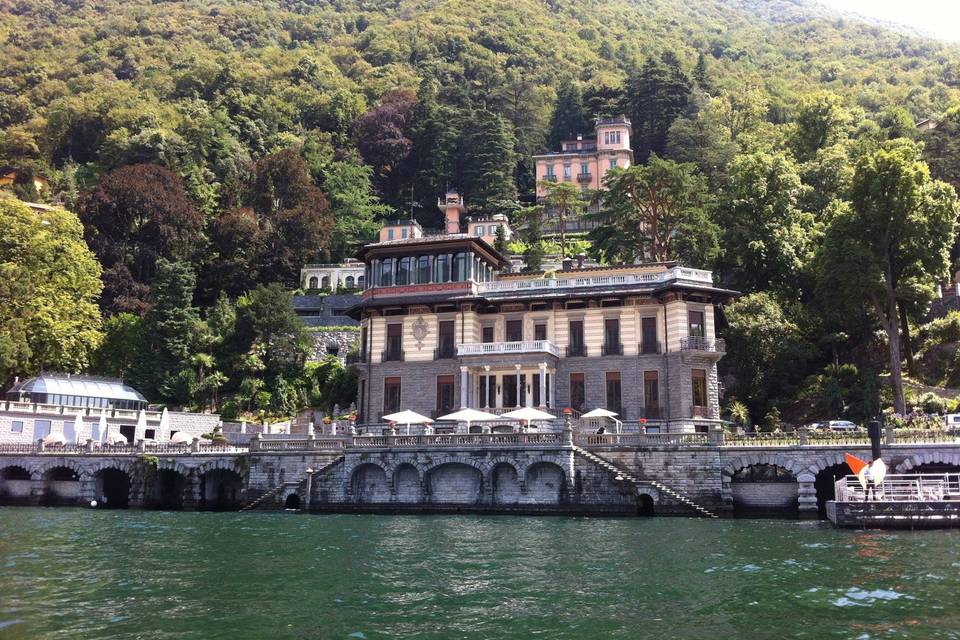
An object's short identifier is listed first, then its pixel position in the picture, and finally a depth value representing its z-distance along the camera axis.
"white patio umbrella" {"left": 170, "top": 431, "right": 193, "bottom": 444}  45.24
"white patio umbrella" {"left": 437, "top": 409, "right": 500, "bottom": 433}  42.03
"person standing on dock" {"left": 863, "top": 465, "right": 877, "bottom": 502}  30.52
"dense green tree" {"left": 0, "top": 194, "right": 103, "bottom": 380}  56.31
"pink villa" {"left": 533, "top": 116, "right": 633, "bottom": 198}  94.69
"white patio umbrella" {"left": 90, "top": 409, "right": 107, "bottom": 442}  50.19
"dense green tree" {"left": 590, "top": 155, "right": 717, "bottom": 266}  58.88
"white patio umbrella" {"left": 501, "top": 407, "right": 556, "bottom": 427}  40.78
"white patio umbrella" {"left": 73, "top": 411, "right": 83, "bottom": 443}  53.56
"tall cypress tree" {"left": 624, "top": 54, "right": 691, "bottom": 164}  97.44
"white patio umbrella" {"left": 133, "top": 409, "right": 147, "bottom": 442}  50.60
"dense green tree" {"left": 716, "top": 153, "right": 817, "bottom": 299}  55.19
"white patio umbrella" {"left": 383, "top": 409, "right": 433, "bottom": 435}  42.97
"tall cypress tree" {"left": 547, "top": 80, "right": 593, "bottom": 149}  105.81
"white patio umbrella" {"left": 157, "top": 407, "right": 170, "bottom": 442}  49.22
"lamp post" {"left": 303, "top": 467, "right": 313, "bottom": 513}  40.78
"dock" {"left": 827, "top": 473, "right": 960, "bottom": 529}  28.95
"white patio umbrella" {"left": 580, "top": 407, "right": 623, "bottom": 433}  40.98
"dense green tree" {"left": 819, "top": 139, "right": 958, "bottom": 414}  45.16
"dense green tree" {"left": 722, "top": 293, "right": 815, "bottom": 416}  50.34
